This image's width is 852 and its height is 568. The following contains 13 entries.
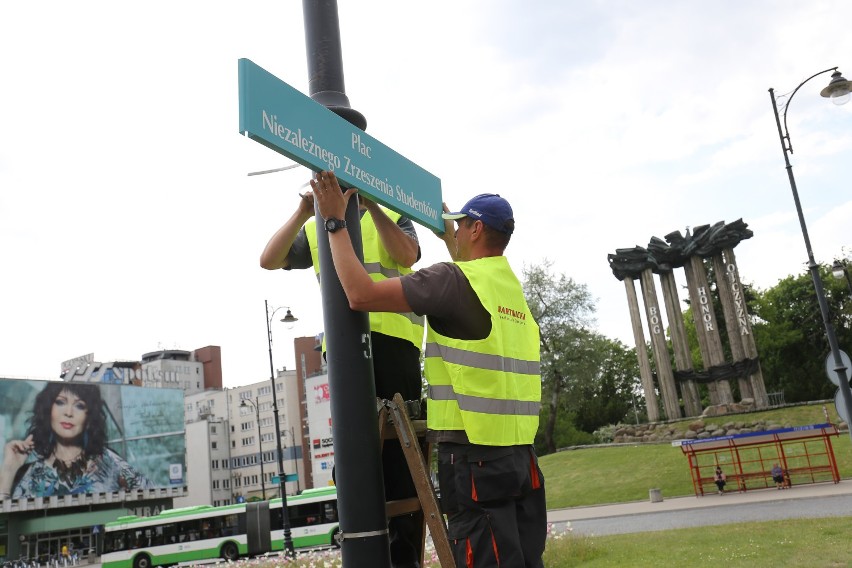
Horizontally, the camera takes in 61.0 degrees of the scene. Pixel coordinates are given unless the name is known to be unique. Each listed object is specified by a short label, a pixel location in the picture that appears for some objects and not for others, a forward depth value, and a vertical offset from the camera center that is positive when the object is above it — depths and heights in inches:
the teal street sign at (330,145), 100.8 +48.9
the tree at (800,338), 2354.8 +210.0
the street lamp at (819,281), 603.2 +105.4
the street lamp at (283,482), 1072.2 -23.9
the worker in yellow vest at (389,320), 141.7 +26.3
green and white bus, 1275.8 -103.0
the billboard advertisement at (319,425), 3358.8 +165.4
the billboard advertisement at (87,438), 2522.1 +188.7
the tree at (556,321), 2140.7 +321.2
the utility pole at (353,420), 119.6 +6.2
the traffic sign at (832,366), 591.2 +26.0
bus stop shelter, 969.5 -82.8
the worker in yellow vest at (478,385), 118.4 +9.6
